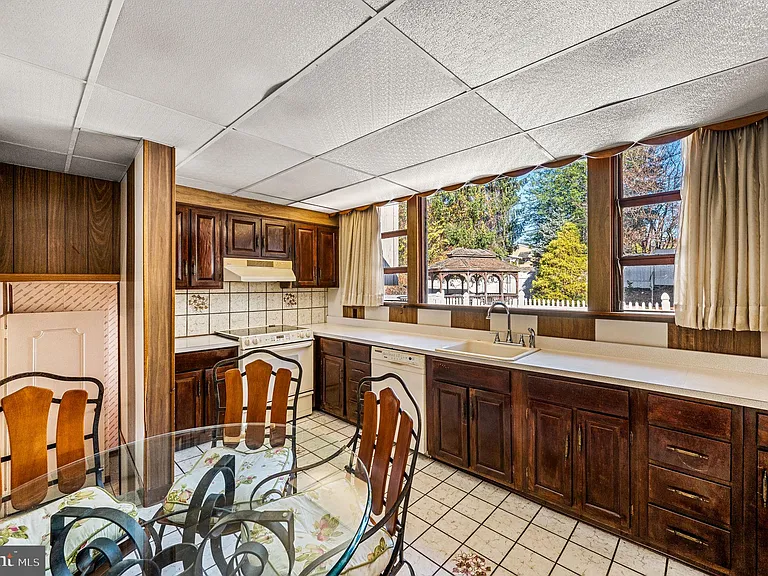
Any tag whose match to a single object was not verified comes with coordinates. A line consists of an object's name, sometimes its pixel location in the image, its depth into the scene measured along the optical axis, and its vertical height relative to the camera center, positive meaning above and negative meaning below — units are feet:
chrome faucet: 10.14 -0.95
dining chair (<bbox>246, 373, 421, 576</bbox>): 4.37 -3.12
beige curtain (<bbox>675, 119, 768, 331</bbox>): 6.91 +0.99
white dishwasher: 10.14 -2.48
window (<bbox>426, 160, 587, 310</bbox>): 9.66 +1.27
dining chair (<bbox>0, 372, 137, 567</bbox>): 4.55 -2.83
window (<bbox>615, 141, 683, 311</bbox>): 8.29 +1.39
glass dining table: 4.18 -3.09
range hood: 12.14 +0.53
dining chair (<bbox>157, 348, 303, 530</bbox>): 5.61 -3.01
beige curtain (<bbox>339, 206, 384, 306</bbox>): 13.97 +1.03
